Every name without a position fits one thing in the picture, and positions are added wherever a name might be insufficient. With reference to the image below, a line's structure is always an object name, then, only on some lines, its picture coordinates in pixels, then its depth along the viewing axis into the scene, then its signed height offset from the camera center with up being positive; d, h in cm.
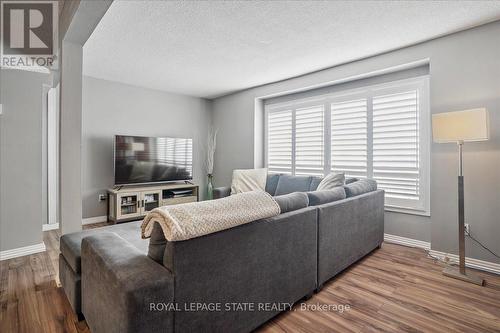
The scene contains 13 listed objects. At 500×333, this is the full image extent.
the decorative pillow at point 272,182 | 416 -24
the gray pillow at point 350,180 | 339 -17
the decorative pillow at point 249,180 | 421 -21
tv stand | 417 -55
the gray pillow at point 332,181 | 307 -17
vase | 531 -39
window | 319 +44
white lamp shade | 224 +38
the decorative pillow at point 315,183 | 364 -22
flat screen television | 431 +15
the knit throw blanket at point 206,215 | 120 -25
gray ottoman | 170 -63
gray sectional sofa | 114 -57
